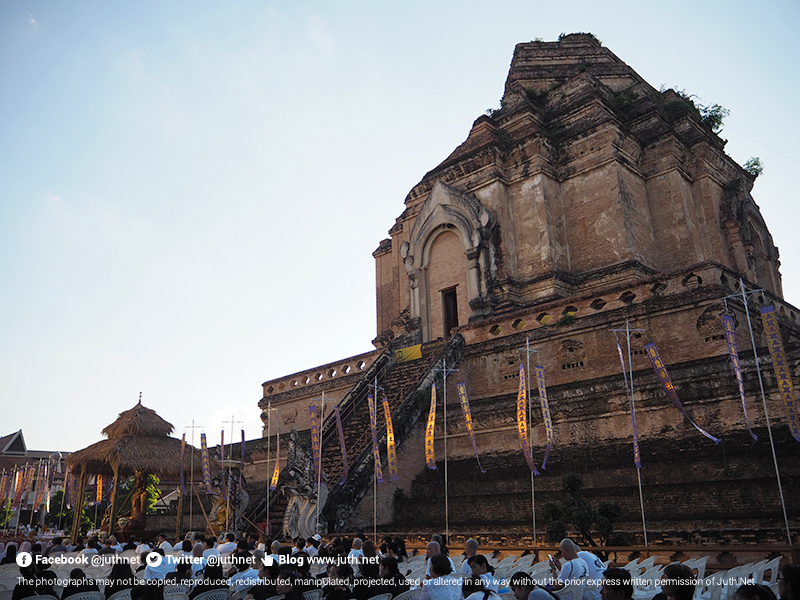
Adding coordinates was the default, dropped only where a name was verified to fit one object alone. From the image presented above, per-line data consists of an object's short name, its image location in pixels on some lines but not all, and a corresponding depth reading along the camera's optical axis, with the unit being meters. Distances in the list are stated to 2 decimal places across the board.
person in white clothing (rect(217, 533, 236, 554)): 10.24
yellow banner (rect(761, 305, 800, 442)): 10.16
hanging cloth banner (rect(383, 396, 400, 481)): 14.89
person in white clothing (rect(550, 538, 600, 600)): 6.08
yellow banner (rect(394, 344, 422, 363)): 21.27
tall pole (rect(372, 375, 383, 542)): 13.62
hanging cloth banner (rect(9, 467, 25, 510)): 27.45
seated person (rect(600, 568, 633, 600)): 4.73
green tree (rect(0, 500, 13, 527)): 29.35
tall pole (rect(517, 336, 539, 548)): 14.80
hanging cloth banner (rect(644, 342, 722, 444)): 12.05
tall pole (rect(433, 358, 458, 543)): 13.11
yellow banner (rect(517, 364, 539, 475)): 12.56
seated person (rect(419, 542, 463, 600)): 5.57
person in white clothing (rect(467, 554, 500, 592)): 6.23
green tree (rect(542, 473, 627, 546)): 10.18
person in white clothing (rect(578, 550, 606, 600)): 6.13
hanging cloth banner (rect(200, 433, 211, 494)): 17.61
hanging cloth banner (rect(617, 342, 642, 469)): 11.24
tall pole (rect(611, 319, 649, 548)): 10.61
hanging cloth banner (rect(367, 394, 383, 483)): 14.30
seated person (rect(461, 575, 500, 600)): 5.07
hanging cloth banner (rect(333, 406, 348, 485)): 14.67
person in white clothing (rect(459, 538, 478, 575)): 7.16
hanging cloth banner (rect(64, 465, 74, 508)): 24.26
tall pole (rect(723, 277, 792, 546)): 9.28
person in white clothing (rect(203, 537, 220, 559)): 8.60
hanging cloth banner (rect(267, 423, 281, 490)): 16.21
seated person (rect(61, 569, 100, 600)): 6.23
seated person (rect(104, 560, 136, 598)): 7.08
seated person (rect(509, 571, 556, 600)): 5.55
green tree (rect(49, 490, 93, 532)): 31.83
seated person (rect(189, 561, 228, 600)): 7.45
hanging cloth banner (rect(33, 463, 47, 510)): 27.81
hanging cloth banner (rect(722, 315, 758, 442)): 11.35
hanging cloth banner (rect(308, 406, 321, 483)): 14.53
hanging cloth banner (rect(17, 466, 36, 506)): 26.75
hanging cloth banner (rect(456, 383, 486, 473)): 14.57
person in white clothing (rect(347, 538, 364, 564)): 8.59
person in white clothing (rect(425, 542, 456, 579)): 7.71
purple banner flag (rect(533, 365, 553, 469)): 13.51
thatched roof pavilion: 18.92
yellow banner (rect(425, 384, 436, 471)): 14.23
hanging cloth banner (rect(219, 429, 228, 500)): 17.53
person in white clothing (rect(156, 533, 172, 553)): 10.90
